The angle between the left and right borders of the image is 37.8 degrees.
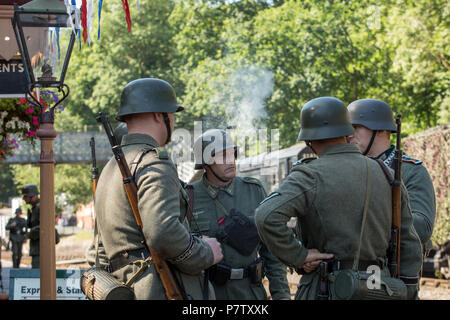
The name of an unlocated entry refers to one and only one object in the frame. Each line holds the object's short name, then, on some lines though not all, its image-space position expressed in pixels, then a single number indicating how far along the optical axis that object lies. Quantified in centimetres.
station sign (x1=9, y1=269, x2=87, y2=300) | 708
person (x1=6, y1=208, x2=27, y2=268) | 1553
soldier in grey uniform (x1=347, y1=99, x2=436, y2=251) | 459
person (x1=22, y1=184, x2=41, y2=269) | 1110
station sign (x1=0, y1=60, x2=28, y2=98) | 720
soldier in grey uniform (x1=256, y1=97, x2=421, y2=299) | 361
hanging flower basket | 797
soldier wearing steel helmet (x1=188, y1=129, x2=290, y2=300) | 464
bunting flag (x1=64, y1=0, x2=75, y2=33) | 509
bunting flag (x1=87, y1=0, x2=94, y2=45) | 548
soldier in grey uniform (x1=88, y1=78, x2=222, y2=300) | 337
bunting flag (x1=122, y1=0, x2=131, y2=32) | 582
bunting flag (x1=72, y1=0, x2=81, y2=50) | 530
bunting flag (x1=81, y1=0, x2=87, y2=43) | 542
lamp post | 502
